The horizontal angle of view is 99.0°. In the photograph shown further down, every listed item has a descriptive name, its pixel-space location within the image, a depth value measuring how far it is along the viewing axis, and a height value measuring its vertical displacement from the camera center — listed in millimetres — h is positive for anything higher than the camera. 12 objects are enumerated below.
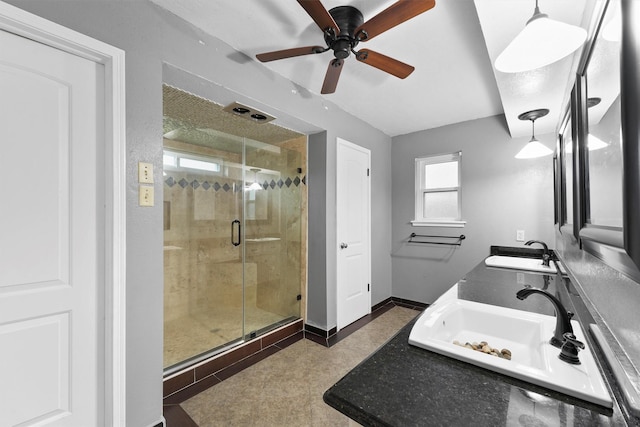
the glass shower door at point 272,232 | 3053 -194
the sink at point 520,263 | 2122 -429
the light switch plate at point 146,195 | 1508 +120
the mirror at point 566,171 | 1555 +269
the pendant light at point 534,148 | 2258 +548
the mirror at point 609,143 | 478 +178
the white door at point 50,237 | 1196 -93
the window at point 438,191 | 3498 +309
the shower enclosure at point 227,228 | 2600 -136
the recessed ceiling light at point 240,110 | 2221 +874
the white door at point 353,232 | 3002 -204
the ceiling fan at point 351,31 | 1271 +974
